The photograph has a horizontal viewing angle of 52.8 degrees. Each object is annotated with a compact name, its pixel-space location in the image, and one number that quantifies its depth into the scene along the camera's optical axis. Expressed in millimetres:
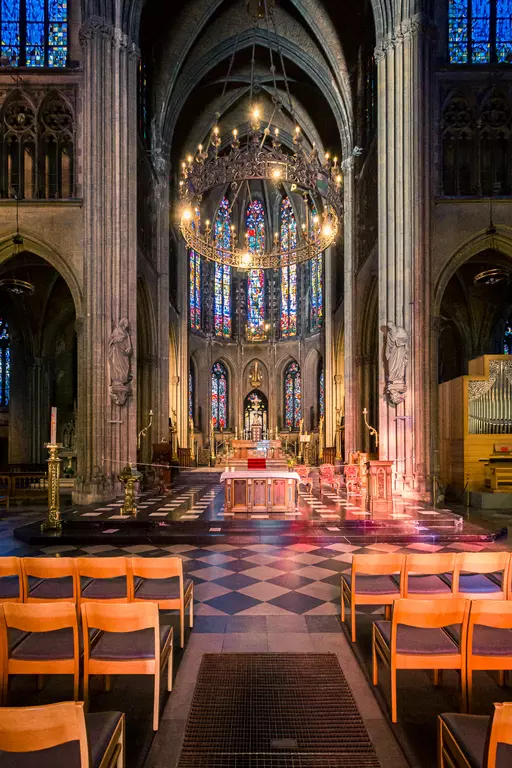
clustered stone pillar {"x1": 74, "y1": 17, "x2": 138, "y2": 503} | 14578
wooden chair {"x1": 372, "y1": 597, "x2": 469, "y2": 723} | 3254
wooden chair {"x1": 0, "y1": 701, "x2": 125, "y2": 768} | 1836
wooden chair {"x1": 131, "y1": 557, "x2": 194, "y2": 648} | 4230
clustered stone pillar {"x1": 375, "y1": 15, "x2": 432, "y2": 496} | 14547
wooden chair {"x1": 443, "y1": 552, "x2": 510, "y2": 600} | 4367
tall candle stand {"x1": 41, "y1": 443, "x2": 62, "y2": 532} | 9505
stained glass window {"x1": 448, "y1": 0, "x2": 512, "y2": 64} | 16031
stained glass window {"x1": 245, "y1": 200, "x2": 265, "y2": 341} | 36969
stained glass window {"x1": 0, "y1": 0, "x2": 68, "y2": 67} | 15898
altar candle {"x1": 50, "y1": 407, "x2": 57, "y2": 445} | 8461
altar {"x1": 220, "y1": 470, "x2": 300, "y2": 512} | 11562
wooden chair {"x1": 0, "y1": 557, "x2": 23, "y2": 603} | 4146
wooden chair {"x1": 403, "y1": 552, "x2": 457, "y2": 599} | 4363
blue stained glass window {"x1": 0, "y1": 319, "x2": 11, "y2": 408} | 24438
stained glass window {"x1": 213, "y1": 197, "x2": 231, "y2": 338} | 35469
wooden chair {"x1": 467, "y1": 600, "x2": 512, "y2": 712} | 3186
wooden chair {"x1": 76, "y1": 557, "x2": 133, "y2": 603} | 4168
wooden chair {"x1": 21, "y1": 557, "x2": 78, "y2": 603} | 4152
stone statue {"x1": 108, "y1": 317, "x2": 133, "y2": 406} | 14648
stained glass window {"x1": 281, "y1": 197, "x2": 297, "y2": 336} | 35938
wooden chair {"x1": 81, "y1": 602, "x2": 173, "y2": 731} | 3182
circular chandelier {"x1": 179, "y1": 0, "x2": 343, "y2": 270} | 11617
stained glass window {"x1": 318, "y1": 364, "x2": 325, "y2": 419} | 33250
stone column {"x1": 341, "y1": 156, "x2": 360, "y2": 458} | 22562
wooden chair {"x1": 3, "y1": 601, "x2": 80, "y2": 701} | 3152
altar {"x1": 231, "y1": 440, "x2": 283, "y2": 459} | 18875
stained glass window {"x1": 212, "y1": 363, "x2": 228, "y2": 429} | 35969
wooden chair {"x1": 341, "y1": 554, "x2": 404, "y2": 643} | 4504
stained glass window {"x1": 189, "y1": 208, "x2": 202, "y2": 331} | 33125
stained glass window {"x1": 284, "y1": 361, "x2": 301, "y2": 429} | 36062
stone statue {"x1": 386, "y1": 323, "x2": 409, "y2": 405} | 14562
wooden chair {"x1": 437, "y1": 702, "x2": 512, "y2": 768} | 1923
